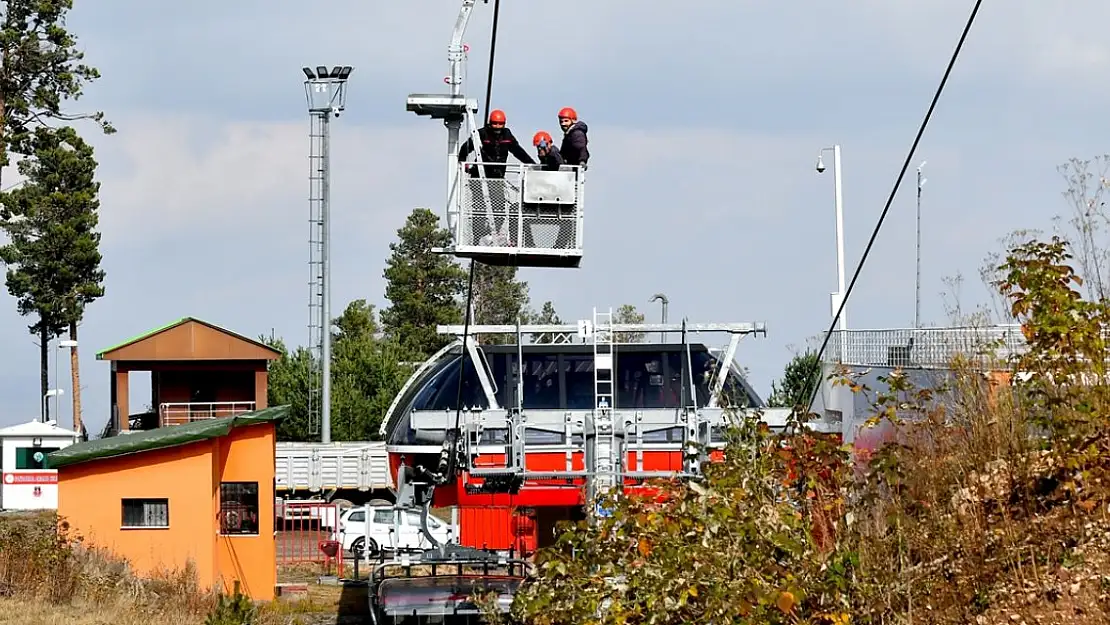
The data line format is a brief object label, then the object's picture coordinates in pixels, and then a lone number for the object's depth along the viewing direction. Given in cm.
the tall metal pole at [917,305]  3443
